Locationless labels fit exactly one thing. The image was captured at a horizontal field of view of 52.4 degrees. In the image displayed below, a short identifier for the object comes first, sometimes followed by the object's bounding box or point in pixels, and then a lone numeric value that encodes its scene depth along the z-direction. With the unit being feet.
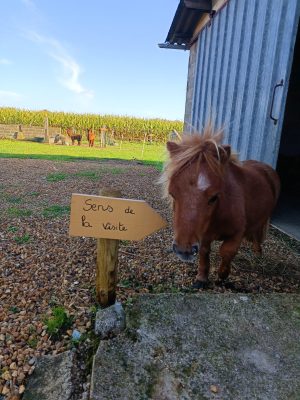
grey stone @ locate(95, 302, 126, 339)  6.00
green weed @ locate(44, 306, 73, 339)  6.41
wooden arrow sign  6.09
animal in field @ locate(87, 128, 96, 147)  72.28
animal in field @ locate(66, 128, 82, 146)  74.28
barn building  12.26
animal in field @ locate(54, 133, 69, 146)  72.96
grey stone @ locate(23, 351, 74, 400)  4.95
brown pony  5.99
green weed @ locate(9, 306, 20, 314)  7.22
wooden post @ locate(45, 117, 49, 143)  74.60
